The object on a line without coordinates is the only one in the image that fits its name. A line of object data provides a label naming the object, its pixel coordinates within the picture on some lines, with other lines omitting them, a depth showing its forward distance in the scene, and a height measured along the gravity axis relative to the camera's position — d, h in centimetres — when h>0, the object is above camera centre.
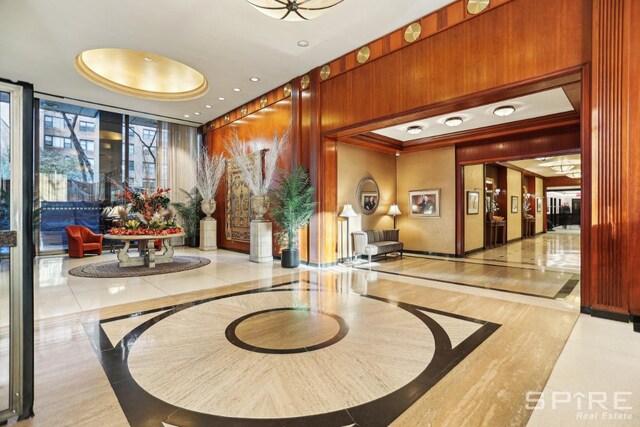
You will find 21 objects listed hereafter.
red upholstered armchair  838 -76
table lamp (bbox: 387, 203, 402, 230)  952 +3
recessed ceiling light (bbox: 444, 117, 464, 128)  717 +209
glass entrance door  182 -5
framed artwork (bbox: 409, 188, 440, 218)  928 +28
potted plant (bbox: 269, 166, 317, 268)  680 +10
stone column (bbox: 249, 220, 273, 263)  763 -70
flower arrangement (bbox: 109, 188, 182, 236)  684 -7
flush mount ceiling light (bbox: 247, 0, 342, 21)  405 +268
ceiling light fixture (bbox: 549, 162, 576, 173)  1283 +189
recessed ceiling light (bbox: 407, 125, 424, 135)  783 +208
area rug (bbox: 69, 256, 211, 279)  616 -119
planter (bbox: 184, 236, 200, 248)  1102 -100
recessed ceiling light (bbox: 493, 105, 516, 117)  639 +209
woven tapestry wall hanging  932 +17
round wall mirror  866 +48
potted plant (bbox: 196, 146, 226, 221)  1011 +101
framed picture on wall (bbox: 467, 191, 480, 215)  962 +30
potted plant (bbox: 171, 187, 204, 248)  1066 +2
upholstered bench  777 -80
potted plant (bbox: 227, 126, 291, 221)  764 +116
